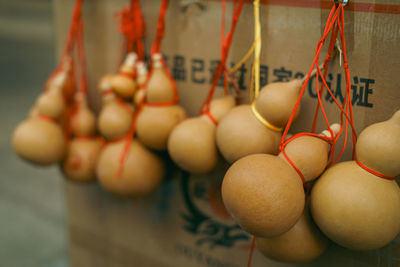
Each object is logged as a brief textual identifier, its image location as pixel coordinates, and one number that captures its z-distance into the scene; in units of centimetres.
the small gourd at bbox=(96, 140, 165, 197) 70
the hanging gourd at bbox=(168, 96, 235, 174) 60
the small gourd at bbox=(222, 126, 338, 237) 44
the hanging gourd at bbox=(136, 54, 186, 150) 66
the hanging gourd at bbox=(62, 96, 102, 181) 79
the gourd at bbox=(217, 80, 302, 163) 54
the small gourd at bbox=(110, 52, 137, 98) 73
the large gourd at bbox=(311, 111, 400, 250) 45
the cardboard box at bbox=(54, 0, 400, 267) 52
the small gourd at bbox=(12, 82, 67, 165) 74
